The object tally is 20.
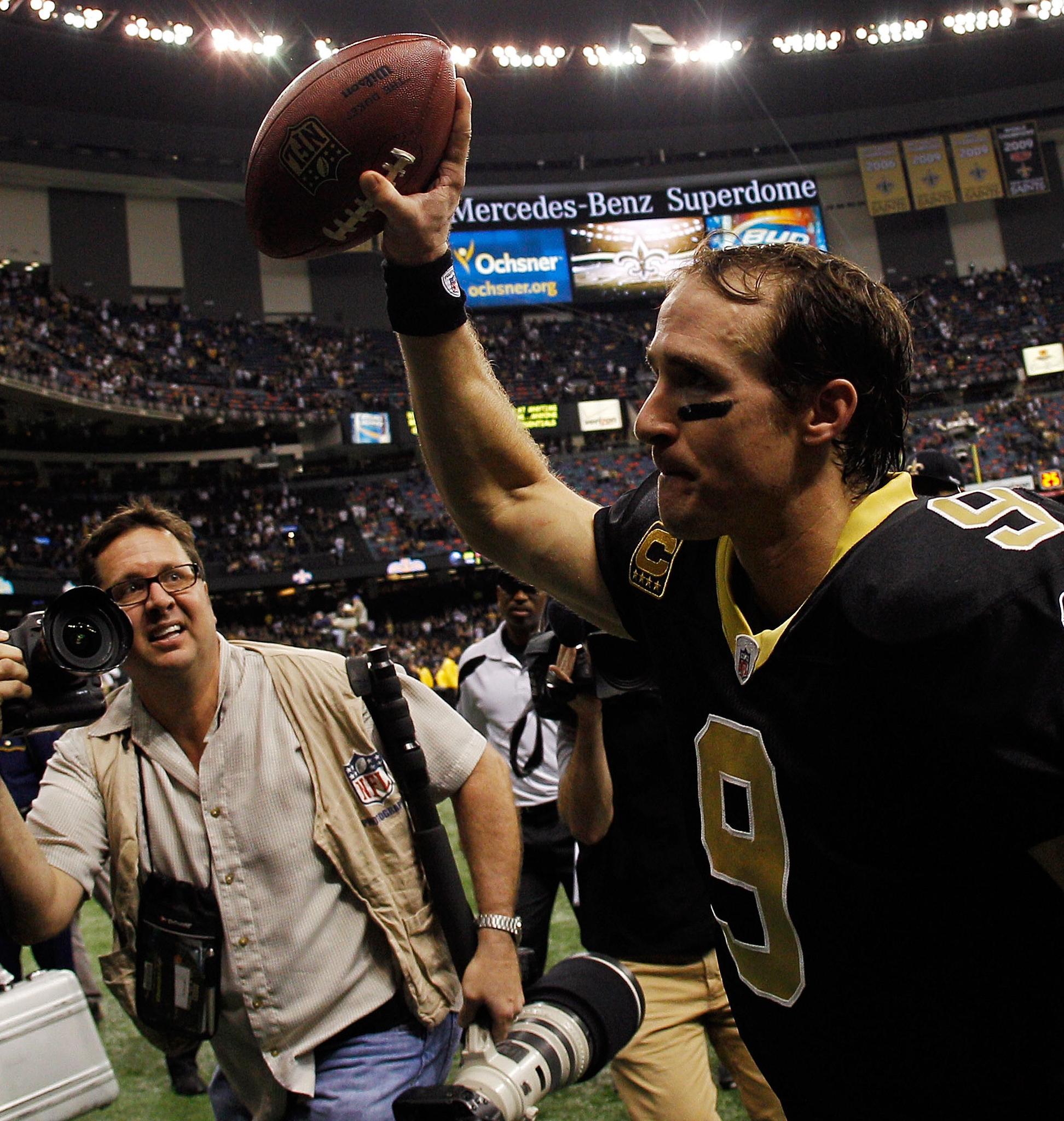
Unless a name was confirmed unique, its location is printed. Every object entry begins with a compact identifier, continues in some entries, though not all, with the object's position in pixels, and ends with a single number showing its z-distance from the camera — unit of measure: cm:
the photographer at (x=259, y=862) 204
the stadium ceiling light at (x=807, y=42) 3244
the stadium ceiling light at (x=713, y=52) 3222
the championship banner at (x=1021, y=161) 3572
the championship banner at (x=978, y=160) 3578
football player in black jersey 115
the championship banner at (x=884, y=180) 3578
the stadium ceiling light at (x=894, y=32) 3222
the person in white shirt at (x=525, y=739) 396
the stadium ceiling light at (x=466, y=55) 3025
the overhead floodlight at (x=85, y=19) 2541
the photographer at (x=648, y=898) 264
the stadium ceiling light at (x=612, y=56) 3183
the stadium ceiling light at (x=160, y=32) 2656
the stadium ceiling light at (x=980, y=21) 3181
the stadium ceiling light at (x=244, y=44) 2745
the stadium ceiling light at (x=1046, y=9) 3145
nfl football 183
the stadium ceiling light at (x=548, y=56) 3133
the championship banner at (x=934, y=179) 3578
